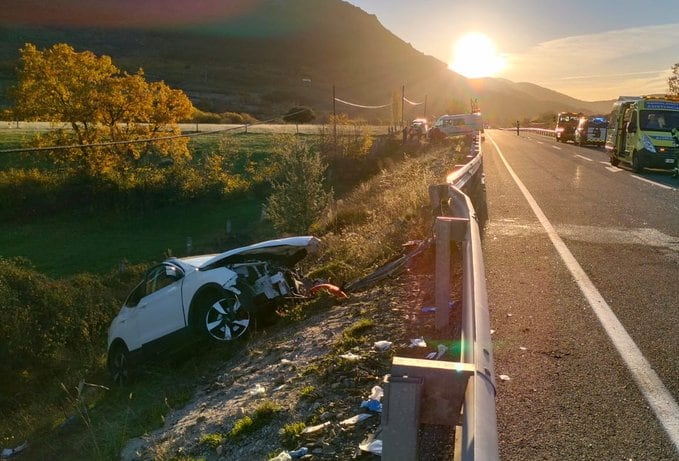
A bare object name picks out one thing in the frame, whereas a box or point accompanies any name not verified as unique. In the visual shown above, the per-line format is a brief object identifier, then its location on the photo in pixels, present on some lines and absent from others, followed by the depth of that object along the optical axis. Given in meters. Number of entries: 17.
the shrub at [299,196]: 25.81
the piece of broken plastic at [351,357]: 4.91
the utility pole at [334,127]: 42.72
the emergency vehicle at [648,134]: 18.88
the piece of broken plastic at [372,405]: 3.93
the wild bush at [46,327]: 15.87
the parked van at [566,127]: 44.22
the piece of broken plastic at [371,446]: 3.33
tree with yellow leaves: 36.72
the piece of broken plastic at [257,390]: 5.25
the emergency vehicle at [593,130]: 38.00
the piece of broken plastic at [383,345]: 5.02
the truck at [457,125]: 44.30
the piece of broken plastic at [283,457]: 3.63
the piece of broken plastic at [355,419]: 3.82
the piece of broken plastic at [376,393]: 4.05
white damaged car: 7.93
